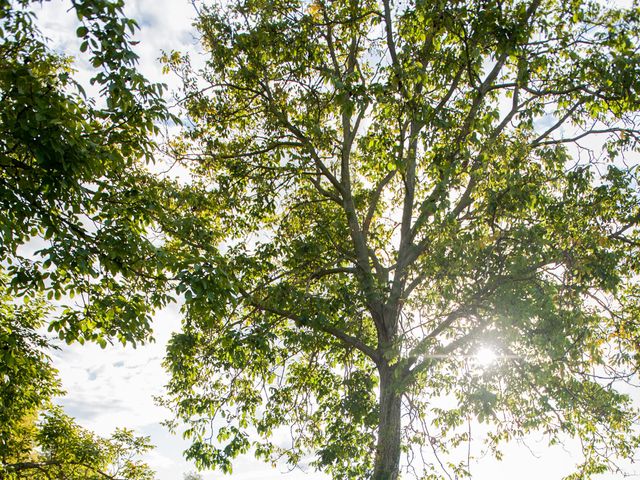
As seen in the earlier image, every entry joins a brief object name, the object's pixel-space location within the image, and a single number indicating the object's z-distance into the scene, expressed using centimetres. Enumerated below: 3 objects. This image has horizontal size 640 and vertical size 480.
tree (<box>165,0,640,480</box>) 754
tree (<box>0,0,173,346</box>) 509
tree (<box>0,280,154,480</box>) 1095
